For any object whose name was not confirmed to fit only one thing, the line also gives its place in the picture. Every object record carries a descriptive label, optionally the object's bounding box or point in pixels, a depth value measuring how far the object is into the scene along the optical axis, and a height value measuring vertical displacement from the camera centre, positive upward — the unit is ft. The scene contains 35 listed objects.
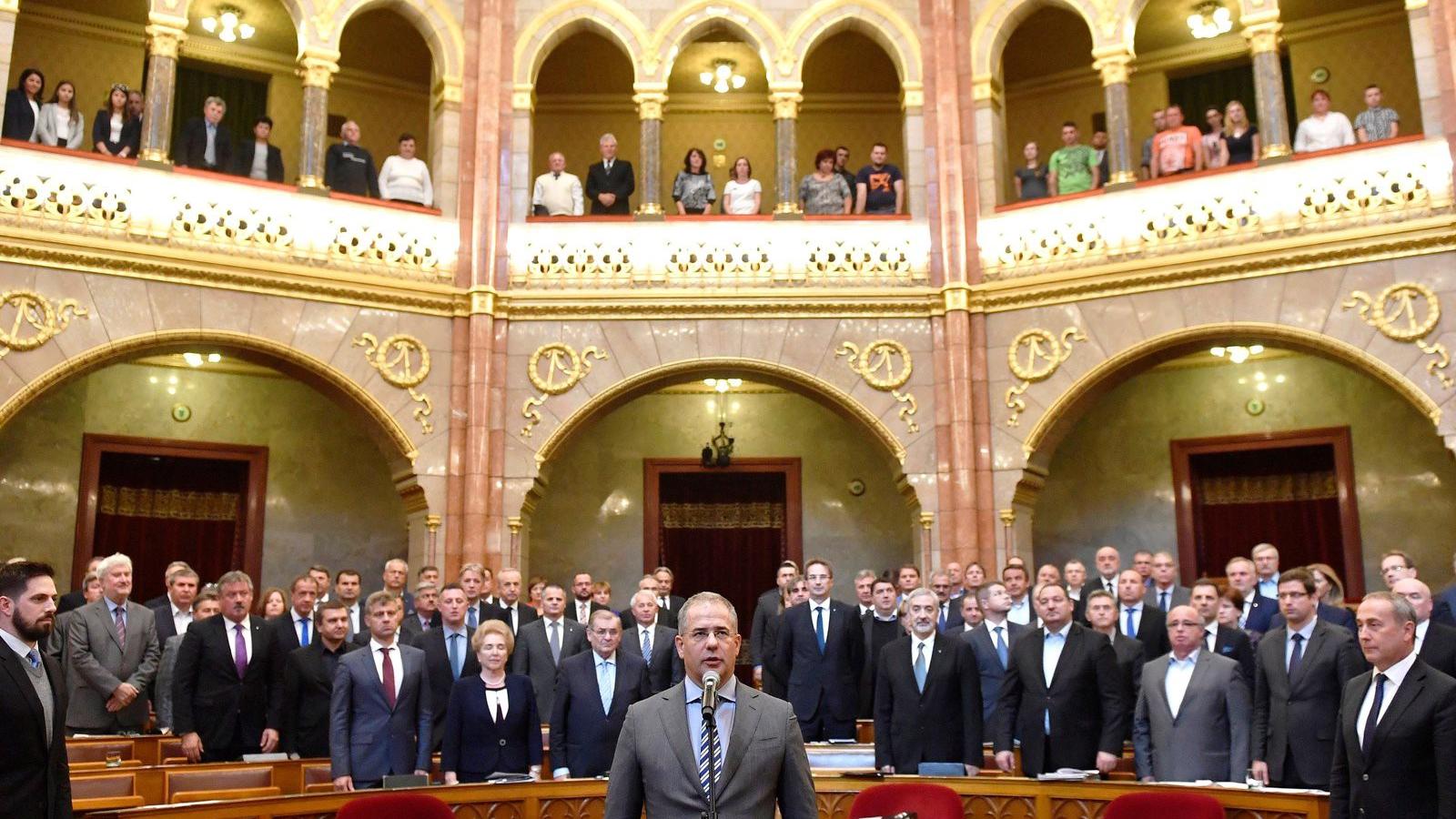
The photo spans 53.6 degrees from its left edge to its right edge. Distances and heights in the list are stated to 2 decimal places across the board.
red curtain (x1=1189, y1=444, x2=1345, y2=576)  39.91 +4.14
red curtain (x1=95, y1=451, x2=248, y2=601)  40.22 +4.20
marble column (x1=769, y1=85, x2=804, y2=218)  38.88 +14.01
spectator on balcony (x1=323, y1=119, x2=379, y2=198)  37.63 +12.82
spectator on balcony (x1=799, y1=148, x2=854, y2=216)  38.73 +12.31
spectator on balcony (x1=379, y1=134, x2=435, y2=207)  37.50 +12.43
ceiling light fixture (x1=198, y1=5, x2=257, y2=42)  39.86 +17.67
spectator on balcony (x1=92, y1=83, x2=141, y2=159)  35.12 +12.91
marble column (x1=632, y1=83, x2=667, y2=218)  38.78 +13.97
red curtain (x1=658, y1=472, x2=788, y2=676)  43.68 +3.82
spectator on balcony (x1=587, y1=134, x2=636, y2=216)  38.91 +12.84
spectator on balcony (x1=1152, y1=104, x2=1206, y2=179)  36.04 +12.51
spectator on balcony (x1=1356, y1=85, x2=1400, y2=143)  35.47 +12.97
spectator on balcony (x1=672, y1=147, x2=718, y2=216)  38.86 +12.52
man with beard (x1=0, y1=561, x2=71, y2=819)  12.62 -0.34
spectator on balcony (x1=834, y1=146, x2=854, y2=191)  39.42 +13.36
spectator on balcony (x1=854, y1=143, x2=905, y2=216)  38.24 +12.29
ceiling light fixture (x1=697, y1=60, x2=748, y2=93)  41.65 +17.10
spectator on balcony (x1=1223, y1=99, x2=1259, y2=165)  35.73 +12.67
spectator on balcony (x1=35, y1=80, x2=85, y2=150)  34.91 +13.05
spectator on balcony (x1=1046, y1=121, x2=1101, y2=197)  37.40 +12.56
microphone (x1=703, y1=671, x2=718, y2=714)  10.16 -0.24
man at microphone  10.49 -0.65
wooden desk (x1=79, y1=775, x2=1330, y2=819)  17.57 -1.75
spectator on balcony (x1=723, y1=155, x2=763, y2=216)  38.73 +12.36
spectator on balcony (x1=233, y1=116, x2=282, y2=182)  37.01 +12.88
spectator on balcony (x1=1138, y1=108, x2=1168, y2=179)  37.11 +13.14
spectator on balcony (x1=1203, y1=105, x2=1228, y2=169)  36.11 +12.77
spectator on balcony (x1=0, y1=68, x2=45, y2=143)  34.45 +13.09
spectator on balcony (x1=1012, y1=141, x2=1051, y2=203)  38.04 +12.48
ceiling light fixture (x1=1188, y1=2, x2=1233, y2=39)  39.93 +17.42
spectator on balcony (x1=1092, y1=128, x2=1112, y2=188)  38.01 +12.99
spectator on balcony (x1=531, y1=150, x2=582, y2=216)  38.40 +12.25
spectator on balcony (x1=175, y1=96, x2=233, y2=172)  36.22 +13.00
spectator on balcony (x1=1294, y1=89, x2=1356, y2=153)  35.24 +12.66
